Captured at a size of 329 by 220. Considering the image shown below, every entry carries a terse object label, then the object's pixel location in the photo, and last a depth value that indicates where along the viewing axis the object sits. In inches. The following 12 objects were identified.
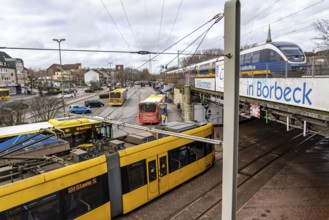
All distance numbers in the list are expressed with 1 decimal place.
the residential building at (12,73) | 2974.9
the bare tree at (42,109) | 914.1
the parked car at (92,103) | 1815.9
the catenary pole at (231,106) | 119.9
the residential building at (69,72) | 4758.9
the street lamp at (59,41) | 1360.7
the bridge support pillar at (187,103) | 1143.0
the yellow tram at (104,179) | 244.7
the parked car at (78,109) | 1491.1
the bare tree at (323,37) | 970.7
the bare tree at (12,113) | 757.3
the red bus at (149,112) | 1113.4
